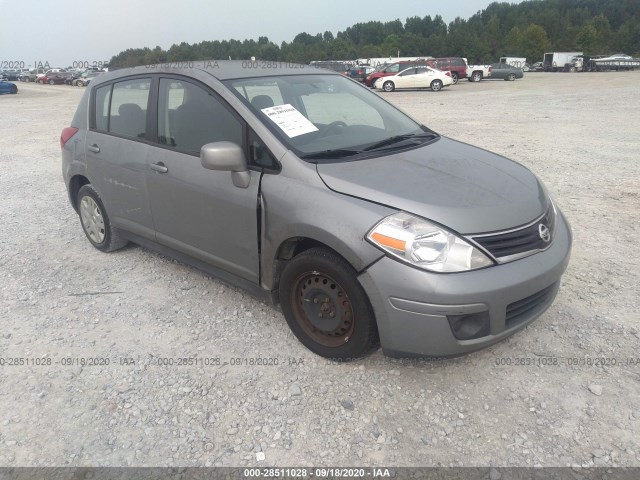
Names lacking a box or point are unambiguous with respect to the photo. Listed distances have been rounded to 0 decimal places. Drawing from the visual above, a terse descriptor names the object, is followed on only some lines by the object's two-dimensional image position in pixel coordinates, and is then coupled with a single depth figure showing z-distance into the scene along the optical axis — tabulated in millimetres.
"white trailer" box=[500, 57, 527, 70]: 57969
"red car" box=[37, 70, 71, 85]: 50531
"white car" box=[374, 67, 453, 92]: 28000
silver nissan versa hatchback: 2521
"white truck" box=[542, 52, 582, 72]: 60281
